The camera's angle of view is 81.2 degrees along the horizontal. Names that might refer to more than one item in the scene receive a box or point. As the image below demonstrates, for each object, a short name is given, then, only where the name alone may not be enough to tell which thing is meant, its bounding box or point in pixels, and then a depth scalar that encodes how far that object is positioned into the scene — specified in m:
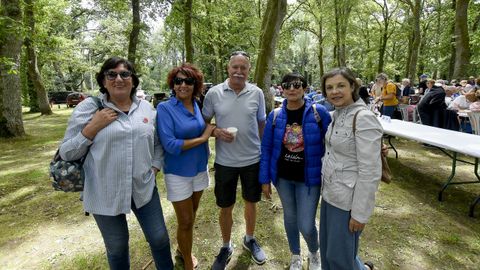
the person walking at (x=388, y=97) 8.86
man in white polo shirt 2.71
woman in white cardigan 1.89
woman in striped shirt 1.92
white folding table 3.77
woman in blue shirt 2.36
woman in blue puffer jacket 2.38
